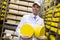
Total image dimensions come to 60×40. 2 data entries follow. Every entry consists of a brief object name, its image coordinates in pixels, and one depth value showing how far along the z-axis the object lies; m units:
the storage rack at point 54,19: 2.37
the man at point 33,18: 1.69
